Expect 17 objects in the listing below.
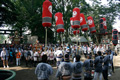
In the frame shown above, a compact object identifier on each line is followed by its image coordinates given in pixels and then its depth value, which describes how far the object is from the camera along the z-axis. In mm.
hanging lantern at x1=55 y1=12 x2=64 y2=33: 12352
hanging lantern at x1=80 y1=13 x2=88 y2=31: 14777
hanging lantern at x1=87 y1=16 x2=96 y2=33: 15622
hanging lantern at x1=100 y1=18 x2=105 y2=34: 16522
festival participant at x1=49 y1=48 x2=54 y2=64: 11703
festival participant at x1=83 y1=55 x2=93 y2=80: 4906
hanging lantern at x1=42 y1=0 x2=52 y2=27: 9620
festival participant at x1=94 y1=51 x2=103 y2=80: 5393
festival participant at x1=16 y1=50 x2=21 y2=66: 11306
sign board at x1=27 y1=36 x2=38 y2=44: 20938
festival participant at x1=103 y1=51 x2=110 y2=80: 6473
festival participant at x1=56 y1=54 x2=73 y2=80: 4098
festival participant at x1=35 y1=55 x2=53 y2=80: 3865
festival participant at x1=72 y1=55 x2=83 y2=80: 4488
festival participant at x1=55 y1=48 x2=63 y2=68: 8992
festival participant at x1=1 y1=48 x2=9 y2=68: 10260
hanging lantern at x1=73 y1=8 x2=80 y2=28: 12141
